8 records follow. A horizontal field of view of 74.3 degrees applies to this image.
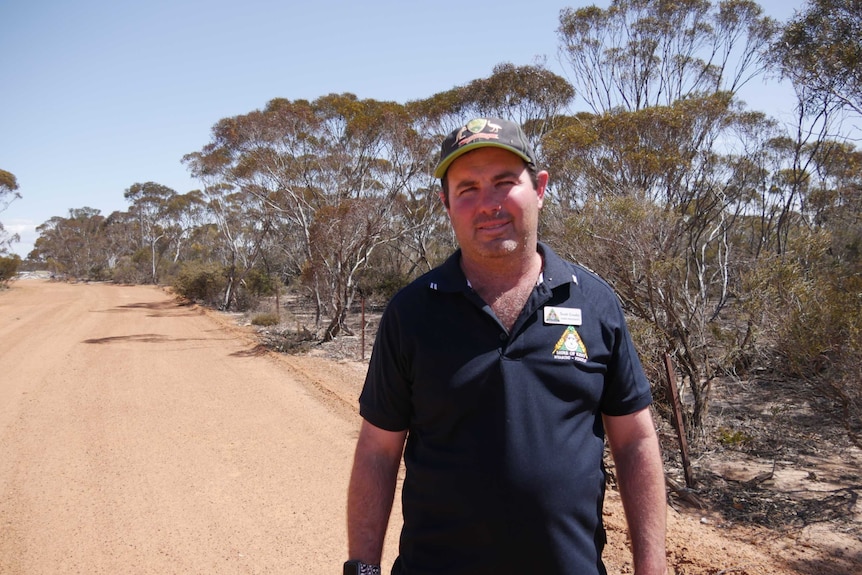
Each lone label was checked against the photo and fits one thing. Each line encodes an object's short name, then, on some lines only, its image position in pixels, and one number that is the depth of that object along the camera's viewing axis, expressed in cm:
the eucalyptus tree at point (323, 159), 1683
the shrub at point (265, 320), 1866
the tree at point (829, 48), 807
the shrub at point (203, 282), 2708
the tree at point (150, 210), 5147
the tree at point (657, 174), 715
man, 146
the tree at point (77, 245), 5731
